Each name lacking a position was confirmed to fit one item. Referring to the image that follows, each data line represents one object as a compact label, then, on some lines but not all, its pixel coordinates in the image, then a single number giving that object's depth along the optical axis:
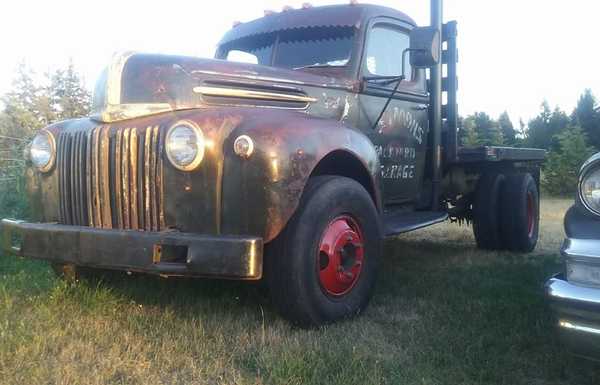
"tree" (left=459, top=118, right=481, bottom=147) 25.83
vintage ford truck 3.09
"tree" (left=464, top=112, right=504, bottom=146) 27.61
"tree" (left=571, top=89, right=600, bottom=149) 31.14
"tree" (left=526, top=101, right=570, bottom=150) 33.09
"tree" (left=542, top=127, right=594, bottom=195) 22.27
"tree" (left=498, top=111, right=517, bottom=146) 34.16
